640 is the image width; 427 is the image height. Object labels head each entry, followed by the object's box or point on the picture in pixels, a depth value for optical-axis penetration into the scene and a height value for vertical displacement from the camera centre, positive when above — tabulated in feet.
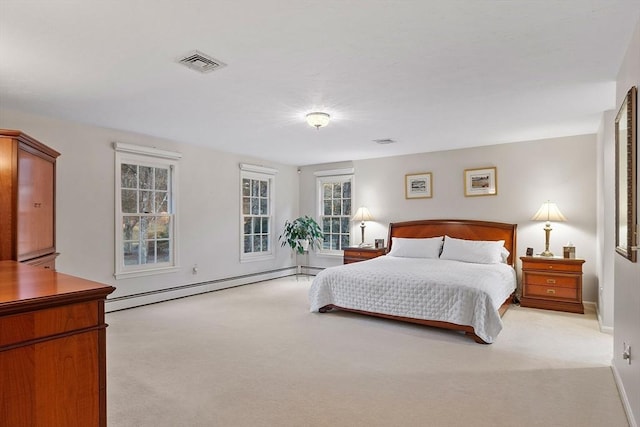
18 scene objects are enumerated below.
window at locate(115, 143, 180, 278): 16.07 +0.04
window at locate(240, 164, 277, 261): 22.20 +0.02
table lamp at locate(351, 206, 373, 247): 22.63 -0.31
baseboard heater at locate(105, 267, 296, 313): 15.94 -3.96
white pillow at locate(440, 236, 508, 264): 17.19 -1.93
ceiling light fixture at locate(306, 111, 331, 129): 12.83 +3.21
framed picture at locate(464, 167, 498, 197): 18.97 +1.48
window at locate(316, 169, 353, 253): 24.35 +0.21
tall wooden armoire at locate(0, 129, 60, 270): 9.22 +0.34
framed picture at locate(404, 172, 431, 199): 21.02 +1.45
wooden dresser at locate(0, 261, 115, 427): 3.78 -1.55
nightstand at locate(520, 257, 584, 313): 15.52 -3.16
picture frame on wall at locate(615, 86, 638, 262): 7.18 +0.66
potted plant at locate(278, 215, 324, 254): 23.77 -1.52
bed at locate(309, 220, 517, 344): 12.39 -2.62
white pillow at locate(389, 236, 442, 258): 18.89 -1.93
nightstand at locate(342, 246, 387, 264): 21.06 -2.45
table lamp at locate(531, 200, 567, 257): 16.69 -0.26
